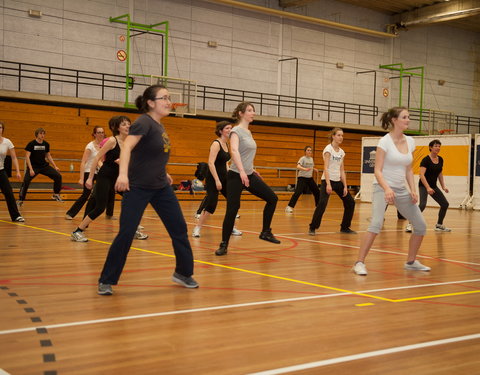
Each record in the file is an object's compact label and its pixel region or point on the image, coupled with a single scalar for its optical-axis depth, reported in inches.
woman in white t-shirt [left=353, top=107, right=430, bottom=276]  251.9
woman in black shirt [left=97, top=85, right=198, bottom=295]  199.5
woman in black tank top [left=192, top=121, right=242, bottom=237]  368.2
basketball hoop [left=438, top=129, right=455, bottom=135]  1259.3
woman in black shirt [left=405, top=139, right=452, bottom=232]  449.8
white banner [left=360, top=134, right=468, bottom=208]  831.1
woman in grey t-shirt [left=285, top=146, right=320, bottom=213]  595.2
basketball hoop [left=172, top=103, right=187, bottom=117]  896.3
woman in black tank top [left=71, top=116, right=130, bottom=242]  313.4
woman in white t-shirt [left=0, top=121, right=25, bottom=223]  404.9
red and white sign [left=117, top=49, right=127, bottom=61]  934.4
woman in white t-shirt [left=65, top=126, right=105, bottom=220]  420.5
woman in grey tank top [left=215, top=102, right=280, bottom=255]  289.9
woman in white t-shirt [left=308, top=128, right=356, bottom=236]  400.5
